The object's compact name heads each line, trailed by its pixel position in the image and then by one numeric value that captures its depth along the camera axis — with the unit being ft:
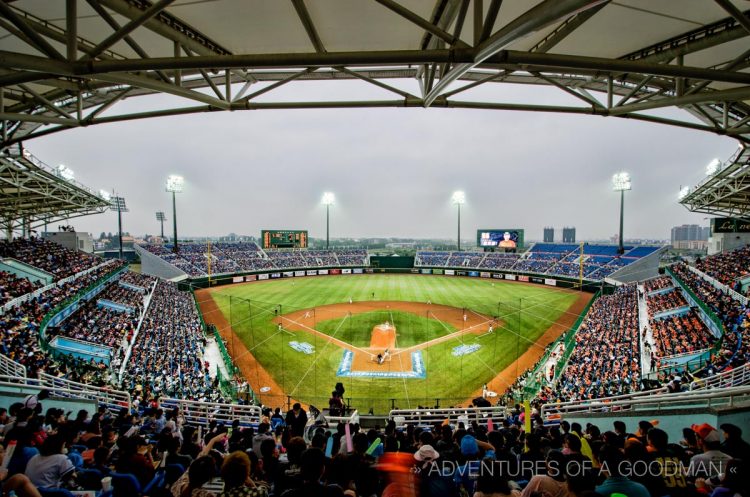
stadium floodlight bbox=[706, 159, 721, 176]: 117.03
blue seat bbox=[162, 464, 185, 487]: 13.39
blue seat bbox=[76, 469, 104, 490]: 13.29
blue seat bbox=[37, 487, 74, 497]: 11.25
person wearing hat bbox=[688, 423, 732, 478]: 13.52
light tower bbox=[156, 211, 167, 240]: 251.03
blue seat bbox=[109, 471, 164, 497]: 11.64
